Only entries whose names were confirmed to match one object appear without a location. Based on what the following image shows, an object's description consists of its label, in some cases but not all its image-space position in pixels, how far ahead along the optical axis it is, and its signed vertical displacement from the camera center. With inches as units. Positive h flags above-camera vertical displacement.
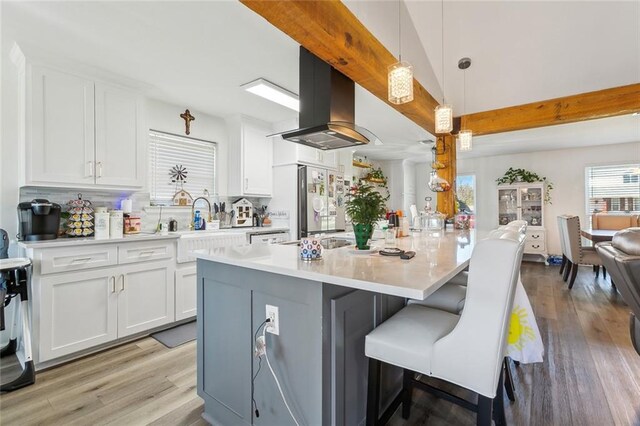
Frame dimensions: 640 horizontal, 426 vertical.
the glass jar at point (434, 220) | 145.0 -4.7
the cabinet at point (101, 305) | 85.1 -30.5
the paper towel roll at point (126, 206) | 113.2 +2.4
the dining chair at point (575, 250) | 163.3 -22.8
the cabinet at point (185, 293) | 114.3 -32.5
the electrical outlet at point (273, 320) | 51.8 -19.5
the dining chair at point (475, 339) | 41.0 -20.9
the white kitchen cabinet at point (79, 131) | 88.7 +27.6
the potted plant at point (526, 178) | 245.8 +27.5
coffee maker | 88.6 -2.0
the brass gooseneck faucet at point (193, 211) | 139.5 +0.4
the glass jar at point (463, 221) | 142.4 -5.2
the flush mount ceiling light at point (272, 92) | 113.0 +49.6
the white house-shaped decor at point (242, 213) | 155.5 -0.8
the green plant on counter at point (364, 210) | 70.4 +0.3
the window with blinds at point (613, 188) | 219.1 +16.8
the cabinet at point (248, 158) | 150.1 +28.5
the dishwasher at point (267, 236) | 139.8 -12.4
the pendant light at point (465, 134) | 134.8 +35.6
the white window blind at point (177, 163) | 131.6 +23.7
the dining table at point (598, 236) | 152.7 -13.9
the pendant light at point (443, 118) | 113.2 +36.3
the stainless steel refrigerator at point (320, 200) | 157.0 +6.2
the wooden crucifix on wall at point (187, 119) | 137.4 +44.4
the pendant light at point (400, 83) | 78.7 +35.2
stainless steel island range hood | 88.5 +33.6
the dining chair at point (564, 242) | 174.2 -20.0
